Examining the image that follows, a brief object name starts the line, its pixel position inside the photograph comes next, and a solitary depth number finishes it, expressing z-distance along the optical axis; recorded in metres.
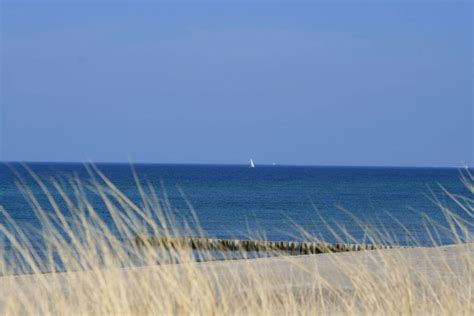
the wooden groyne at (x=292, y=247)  47.25
